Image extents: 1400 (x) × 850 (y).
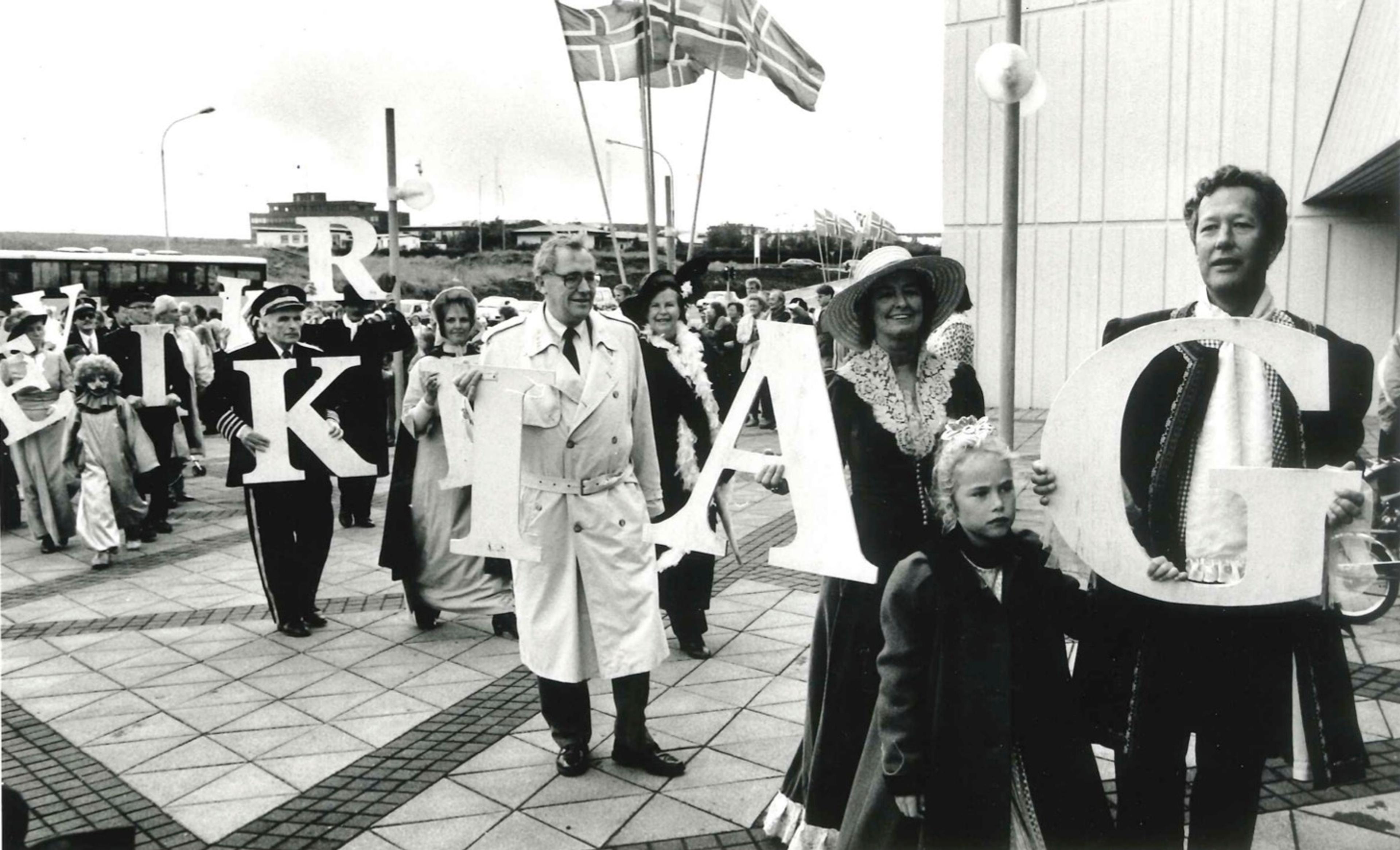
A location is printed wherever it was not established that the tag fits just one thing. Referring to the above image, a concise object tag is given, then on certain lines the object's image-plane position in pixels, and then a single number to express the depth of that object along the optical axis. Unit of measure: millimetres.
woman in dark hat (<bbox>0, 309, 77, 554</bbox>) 9258
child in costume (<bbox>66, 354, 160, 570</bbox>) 8594
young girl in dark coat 2555
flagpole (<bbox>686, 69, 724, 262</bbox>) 7312
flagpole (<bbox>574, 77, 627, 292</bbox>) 7359
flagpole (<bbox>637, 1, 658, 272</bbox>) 6602
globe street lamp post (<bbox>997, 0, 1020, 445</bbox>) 5930
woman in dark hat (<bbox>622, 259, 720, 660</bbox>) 5676
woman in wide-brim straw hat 3244
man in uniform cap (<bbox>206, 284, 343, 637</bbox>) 6152
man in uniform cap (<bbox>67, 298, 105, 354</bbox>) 10734
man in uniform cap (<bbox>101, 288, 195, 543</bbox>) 9570
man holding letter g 2627
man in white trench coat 4215
